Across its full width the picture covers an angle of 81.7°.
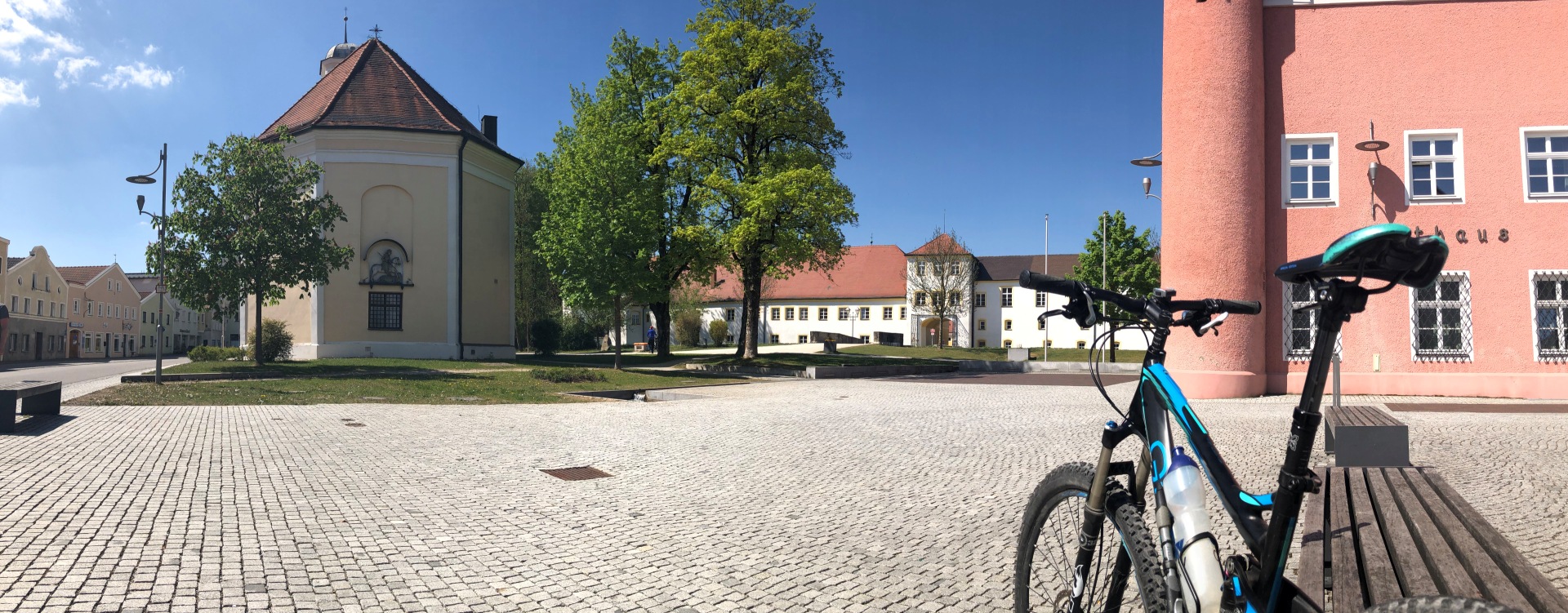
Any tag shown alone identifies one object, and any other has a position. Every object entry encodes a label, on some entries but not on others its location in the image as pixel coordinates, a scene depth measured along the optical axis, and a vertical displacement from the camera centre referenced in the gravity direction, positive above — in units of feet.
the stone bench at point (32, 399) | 34.99 -2.84
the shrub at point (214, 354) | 97.12 -2.11
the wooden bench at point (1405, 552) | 8.18 -2.34
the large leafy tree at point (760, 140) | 99.60 +23.75
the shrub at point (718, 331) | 212.23 +1.12
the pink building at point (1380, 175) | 54.24 +9.96
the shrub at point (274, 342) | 94.12 -0.76
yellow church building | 108.47 +13.95
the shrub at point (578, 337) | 159.43 -0.35
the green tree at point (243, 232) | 78.12 +9.05
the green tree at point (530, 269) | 156.66 +11.90
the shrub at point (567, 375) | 75.51 -3.42
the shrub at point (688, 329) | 213.25 +1.51
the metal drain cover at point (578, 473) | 26.89 -4.20
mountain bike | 6.19 -1.42
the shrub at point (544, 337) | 129.80 -0.29
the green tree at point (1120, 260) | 168.66 +14.48
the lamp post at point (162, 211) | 64.95 +9.84
